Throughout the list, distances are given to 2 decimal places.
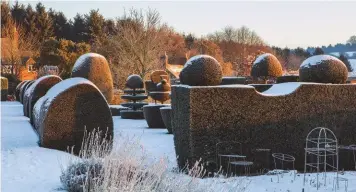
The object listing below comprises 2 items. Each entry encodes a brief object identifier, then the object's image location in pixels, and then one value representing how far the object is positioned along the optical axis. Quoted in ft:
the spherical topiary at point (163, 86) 70.08
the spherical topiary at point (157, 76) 92.95
